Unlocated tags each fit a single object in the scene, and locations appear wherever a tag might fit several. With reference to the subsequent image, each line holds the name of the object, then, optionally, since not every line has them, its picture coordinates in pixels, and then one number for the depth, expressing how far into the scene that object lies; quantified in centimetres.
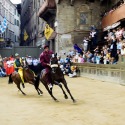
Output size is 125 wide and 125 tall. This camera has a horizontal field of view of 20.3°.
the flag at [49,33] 3128
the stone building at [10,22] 5864
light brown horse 1486
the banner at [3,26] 3910
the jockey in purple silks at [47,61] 1280
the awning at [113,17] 2343
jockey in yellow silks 1530
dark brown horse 1207
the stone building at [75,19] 3014
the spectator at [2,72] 2773
